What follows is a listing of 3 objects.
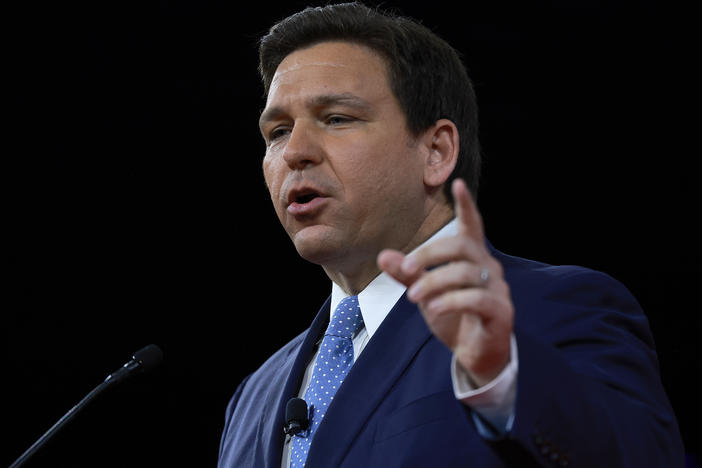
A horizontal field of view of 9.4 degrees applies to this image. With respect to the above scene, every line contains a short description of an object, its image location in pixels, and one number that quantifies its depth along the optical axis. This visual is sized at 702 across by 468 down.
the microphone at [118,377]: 3.42
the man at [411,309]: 3.19
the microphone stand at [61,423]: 3.41
